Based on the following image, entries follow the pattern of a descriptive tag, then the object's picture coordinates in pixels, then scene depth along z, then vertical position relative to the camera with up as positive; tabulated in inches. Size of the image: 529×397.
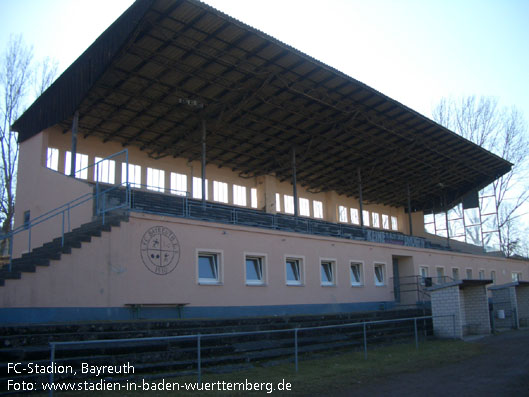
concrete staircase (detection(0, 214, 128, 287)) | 498.0 +52.2
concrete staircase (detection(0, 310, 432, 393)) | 358.0 -44.8
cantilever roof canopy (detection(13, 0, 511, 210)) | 730.2 +339.8
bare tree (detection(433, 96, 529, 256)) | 1770.4 +445.6
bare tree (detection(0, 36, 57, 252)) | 1167.6 +321.1
